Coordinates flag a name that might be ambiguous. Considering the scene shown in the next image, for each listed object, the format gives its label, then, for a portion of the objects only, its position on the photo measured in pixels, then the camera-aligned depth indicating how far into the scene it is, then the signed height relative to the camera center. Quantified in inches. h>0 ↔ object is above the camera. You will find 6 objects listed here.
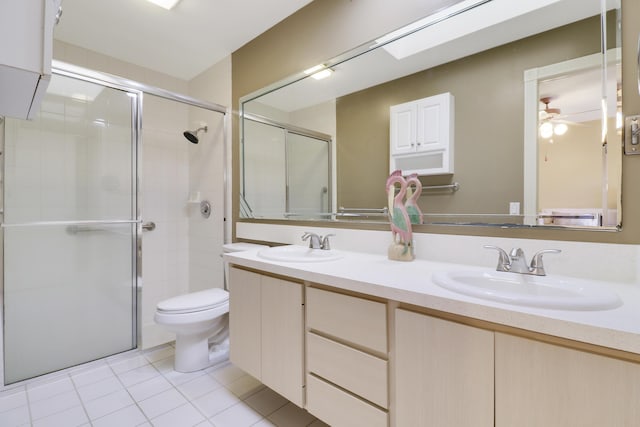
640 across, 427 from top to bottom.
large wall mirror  40.8 +17.1
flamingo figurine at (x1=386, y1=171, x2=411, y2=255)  52.8 -1.5
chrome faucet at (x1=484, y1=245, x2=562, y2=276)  39.9 -7.2
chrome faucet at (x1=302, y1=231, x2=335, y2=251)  65.9 -6.6
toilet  68.6 -27.1
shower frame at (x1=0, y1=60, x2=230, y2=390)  70.8 +26.2
